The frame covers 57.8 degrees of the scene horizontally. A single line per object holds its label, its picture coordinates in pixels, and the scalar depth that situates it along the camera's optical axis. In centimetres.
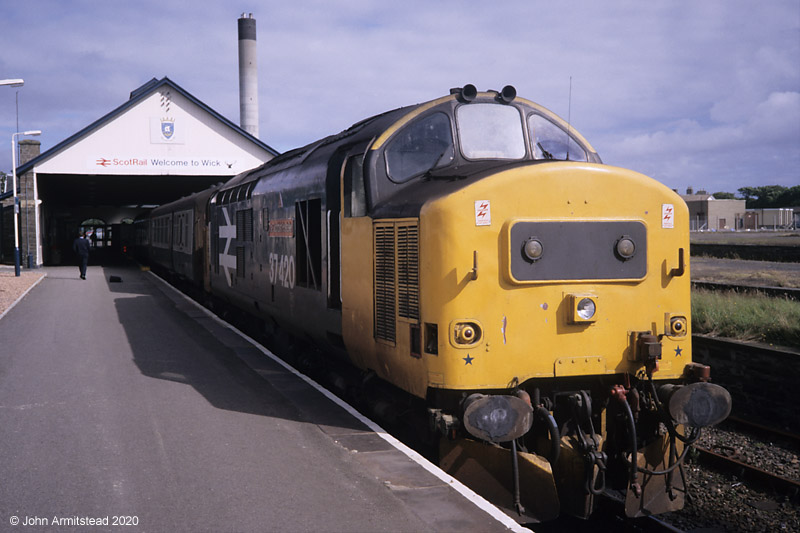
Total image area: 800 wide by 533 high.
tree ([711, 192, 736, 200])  12912
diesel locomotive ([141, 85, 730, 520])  554
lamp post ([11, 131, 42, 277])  2602
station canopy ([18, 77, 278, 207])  2973
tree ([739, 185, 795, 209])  10581
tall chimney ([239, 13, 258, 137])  4366
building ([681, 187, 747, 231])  8419
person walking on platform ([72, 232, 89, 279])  2509
